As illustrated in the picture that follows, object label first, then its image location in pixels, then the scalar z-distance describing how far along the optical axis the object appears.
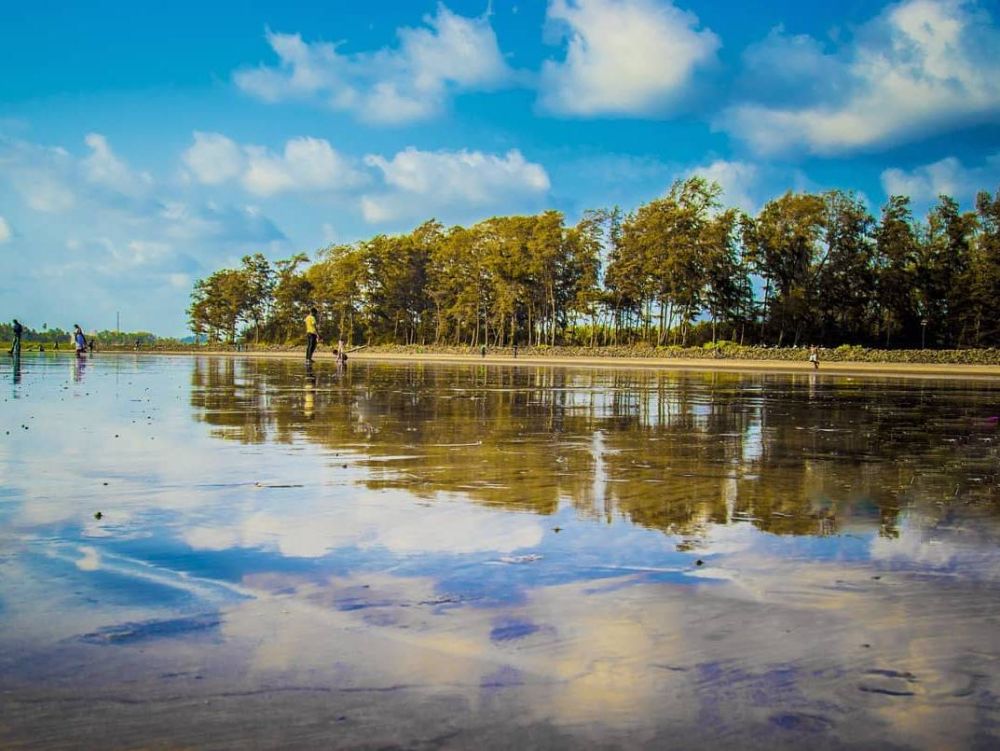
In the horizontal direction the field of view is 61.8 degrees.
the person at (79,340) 48.00
